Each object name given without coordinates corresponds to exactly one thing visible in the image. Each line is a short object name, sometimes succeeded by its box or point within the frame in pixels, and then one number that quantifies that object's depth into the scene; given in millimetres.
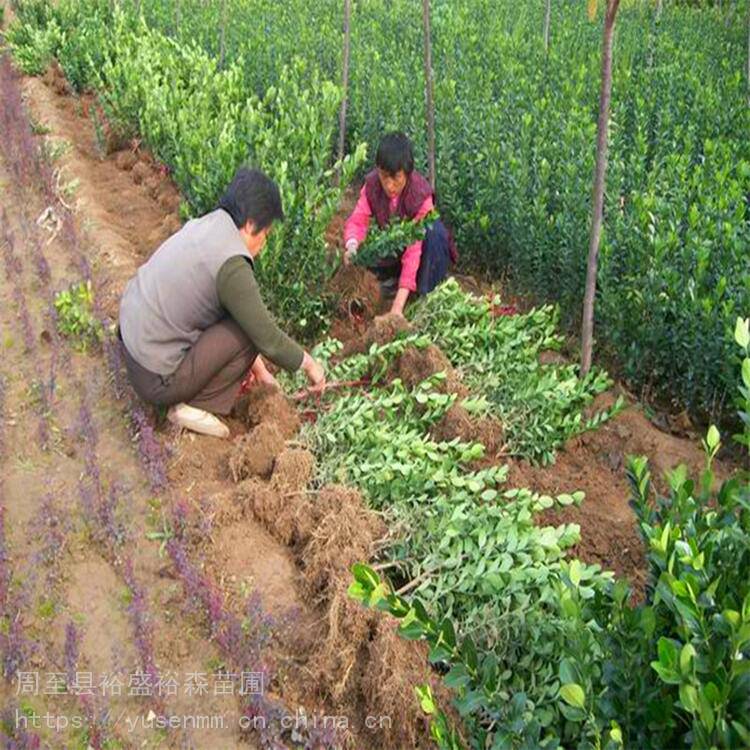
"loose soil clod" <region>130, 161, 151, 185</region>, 6901
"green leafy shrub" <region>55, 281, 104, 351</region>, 4738
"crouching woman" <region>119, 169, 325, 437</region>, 3438
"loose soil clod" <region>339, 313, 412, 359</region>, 4203
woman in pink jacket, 4559
